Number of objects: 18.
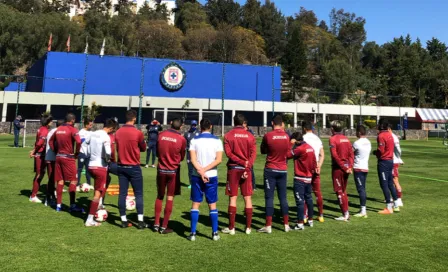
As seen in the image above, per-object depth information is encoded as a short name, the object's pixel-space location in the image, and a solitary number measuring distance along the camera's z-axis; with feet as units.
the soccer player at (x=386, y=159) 29.17
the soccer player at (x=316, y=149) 25.77
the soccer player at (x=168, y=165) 21.79
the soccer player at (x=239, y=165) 21.94
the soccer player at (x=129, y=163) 22.53
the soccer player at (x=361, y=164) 27.37
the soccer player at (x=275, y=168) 22.74
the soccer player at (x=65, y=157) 26.12
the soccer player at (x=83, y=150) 30.40
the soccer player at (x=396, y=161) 31.55
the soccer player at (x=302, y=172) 23.54
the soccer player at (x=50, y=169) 28.09
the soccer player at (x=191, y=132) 38.62
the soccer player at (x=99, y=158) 23.61
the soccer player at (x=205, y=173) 20.80
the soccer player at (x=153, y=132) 49.75
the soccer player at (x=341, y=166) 26.20
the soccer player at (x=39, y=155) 29.32
